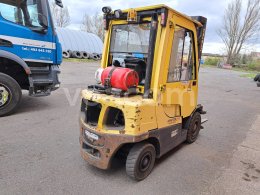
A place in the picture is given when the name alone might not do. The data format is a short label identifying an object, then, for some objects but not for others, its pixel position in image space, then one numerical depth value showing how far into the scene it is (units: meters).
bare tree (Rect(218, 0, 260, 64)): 37.58
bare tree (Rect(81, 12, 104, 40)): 39.25
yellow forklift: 2.97
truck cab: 5.37
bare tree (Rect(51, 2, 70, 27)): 39.03
